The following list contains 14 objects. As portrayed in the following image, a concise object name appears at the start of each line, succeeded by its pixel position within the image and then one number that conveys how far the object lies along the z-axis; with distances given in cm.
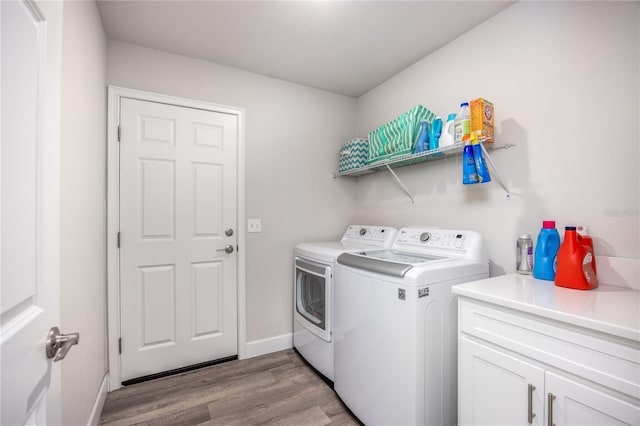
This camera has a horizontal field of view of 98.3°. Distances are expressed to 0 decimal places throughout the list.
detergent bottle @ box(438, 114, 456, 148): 174
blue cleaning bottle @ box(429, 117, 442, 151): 186
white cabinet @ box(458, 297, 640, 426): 82
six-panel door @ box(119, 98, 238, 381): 201
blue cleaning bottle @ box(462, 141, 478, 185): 161
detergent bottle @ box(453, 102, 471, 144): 161
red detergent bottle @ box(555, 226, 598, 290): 119
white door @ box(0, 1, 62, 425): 48
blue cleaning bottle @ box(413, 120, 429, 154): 192
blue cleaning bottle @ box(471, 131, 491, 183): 156
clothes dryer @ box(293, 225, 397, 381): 195
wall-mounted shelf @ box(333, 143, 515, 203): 165
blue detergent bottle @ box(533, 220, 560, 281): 135
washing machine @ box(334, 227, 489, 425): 130
